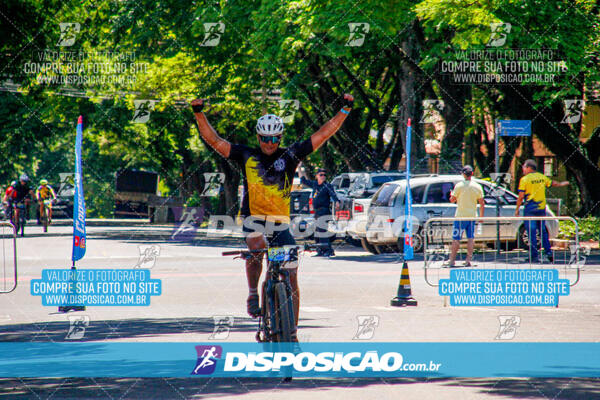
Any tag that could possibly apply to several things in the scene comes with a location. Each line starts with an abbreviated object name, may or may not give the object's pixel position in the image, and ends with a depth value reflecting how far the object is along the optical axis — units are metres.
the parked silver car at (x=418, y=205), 21.80
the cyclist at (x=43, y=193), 35.12
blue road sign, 20.59
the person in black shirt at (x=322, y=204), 22.27
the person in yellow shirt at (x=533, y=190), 18.89
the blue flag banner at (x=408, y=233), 15.70
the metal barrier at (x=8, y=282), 15.17
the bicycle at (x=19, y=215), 31.50
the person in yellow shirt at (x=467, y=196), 18.61
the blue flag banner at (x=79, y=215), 11.88
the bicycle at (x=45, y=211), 36.09
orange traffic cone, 12.70
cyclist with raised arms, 8.00
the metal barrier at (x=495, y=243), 15.48
